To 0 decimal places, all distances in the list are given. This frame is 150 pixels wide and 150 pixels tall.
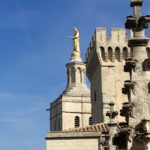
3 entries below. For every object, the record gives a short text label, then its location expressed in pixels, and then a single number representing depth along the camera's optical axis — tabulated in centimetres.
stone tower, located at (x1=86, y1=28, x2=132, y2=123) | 5128
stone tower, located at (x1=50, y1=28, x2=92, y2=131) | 8744
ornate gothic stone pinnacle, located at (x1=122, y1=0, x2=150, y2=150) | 1299
